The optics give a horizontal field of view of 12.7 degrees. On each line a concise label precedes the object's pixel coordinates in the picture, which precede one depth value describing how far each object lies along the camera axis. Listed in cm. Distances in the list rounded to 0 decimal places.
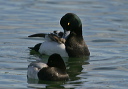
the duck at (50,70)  1389
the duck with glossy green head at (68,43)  1730
